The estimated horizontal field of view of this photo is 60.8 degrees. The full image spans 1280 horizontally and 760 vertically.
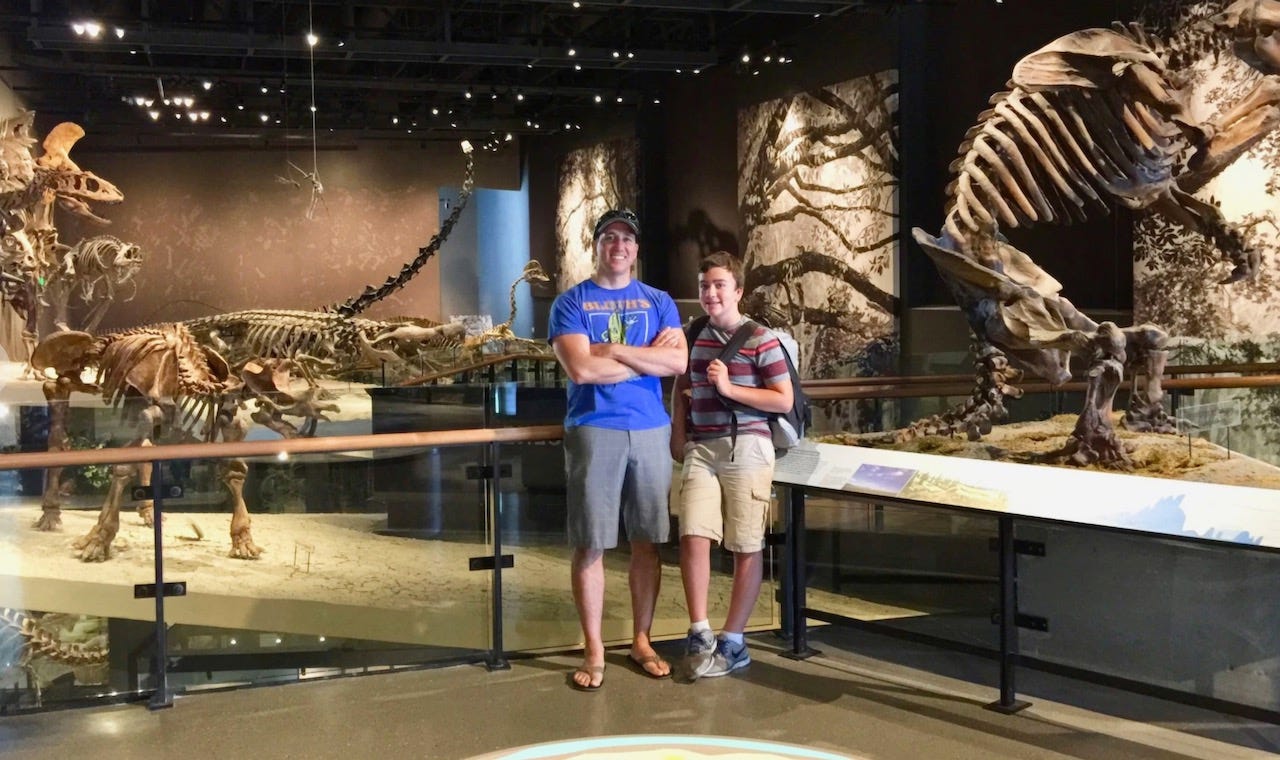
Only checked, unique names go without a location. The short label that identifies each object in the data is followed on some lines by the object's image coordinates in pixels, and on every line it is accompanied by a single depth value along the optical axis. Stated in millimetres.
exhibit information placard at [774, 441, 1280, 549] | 2785
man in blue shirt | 3336
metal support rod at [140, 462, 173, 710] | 3412
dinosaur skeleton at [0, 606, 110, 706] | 3361
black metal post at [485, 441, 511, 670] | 3814
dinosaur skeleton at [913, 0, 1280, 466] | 4430
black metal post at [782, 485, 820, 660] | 3852
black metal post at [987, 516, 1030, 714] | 3309
